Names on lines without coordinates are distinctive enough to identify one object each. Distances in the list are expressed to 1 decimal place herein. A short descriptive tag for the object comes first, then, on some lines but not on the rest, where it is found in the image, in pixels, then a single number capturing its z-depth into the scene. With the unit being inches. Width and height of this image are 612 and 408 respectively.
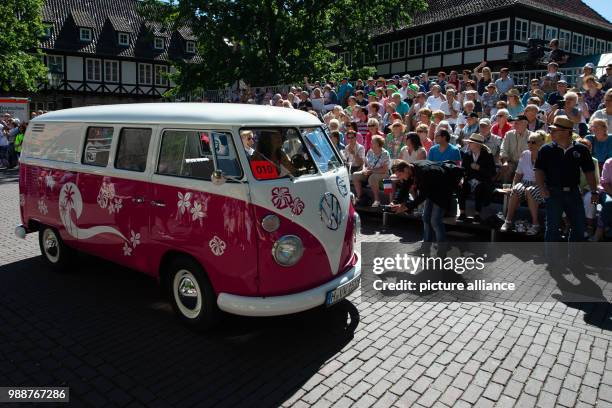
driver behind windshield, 213.5
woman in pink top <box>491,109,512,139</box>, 419.8
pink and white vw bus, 202.2
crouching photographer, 309.7
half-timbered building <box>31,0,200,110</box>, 1919.3
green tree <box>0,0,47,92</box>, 1464.1
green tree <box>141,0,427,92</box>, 1178.6
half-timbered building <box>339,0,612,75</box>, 1293.1
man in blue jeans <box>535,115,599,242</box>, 291.4
